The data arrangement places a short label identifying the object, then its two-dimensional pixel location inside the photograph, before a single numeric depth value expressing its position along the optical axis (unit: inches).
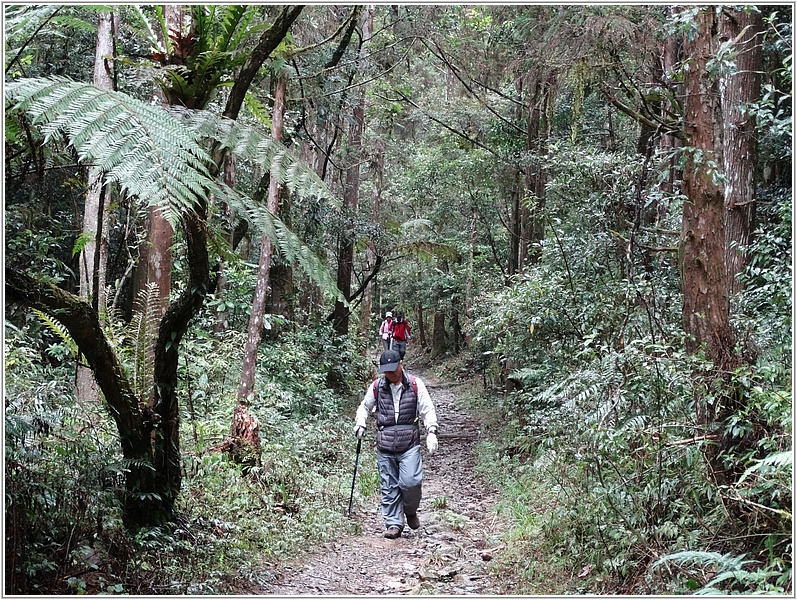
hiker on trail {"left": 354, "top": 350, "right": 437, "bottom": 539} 285.4
